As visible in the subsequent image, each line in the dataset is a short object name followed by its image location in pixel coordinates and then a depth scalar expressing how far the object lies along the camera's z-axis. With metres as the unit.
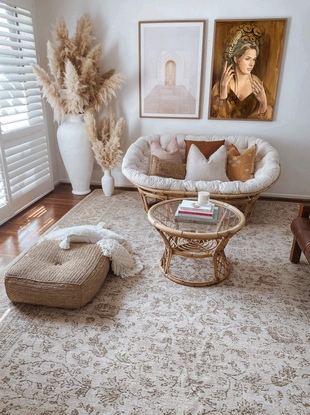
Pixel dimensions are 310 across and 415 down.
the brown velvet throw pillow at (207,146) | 3.67
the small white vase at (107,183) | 4.02
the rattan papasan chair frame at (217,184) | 3.03
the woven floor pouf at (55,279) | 2.01
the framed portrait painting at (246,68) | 3.56
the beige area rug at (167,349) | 1.53
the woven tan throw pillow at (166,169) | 3.42
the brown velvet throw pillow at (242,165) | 3.39
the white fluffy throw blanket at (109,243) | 2.42
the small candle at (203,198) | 2.48
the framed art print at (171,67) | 3.72
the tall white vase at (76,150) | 3.88
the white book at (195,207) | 2.40
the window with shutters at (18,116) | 3.22
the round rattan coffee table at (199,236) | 2.19
